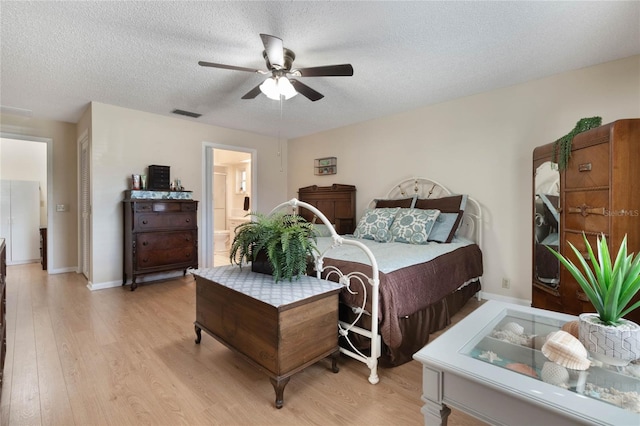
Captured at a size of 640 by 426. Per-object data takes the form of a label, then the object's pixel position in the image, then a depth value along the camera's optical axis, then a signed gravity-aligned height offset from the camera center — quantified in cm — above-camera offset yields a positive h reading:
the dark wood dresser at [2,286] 168 -51
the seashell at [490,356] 104 -54
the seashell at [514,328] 127 -54
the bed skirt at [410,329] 199 -93
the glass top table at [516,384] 80 -54
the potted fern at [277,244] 186 -25
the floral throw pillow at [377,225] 333 -21
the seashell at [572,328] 116 -50
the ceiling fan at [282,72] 201 +106
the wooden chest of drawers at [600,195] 189 +9
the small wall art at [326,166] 500 +73
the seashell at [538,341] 114 -55
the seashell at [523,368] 95 -54
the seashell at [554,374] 91 -54
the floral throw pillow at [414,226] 308 -20
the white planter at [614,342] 98 -46
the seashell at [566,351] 97 -50
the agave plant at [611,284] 99 -27
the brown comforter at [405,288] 187 -59
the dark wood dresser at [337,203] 462 +7
